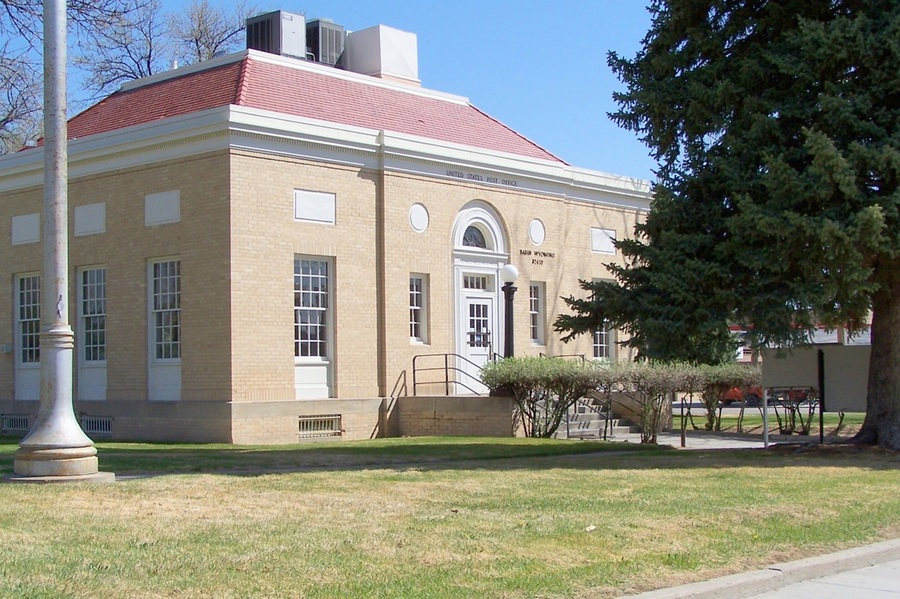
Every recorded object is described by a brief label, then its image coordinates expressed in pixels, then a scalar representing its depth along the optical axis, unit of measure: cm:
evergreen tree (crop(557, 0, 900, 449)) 1656
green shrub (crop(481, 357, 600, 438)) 2300
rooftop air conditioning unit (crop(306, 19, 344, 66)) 3111
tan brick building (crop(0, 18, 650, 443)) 2405
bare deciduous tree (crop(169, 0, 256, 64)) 4716
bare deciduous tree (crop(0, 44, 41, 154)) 3438
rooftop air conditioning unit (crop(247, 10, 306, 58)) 2966
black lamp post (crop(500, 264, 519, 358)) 2470
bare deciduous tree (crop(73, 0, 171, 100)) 4462
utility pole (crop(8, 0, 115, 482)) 1341
